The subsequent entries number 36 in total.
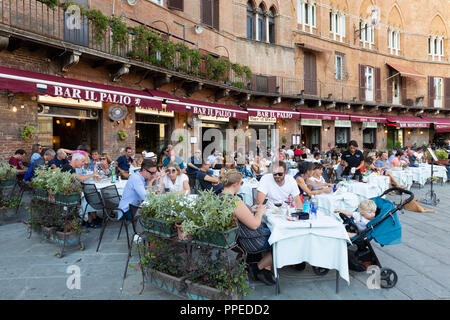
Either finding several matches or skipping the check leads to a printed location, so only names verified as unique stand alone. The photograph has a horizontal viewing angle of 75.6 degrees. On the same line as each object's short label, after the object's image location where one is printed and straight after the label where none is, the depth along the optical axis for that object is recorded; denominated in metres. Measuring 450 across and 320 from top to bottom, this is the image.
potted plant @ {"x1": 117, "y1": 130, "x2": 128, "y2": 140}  10.20
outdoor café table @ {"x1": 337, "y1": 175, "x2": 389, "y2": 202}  6.45
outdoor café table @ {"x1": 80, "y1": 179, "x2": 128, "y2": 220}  5.59
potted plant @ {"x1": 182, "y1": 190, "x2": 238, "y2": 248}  2.76
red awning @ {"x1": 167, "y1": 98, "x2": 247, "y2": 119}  10.97
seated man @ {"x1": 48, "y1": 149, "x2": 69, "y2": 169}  5.78
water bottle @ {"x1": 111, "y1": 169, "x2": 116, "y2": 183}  6.08
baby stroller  3.48
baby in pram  3.91
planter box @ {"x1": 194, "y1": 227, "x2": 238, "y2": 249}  2.75
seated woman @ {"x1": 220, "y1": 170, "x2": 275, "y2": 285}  3.47
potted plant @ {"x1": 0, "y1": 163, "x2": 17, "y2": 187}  5.83
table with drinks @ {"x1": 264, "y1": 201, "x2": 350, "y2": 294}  3.28
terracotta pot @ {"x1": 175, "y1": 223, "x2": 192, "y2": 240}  2.92
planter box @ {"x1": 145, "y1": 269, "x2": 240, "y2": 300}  2.76
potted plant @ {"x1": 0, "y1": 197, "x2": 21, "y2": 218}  5.89
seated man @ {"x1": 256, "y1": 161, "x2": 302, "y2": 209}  4.27
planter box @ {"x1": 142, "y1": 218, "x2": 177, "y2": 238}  3.00
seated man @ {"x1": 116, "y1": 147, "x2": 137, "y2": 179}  7.41
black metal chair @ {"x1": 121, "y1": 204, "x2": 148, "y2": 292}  3.57
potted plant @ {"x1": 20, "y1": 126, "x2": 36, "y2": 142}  7.67
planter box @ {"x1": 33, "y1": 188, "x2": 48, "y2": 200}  4.61
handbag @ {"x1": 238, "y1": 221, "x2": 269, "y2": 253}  3.38
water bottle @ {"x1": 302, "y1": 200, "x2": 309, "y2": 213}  3.81
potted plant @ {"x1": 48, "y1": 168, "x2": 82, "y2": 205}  4.38
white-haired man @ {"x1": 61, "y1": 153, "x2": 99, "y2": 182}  5.59
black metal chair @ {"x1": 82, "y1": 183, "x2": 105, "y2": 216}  4.98
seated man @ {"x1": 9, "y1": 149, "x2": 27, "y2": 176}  7.04
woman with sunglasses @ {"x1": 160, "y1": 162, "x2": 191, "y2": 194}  5.04
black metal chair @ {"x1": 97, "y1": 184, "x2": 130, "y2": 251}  4.73
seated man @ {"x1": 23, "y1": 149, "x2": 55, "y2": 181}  6.27
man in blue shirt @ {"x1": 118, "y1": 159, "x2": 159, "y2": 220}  4.46
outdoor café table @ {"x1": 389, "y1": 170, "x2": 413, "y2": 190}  9.19
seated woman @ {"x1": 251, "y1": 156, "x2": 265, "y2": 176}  8.43
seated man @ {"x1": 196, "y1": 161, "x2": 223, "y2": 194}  5.97
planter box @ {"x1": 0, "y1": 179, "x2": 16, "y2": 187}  5.83
